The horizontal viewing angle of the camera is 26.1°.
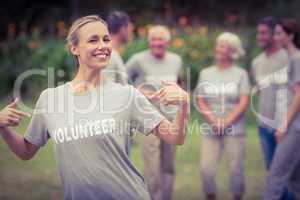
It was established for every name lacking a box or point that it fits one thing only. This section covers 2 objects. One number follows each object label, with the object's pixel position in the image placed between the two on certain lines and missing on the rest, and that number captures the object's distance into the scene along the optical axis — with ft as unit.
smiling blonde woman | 11.27
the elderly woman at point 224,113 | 23.11
